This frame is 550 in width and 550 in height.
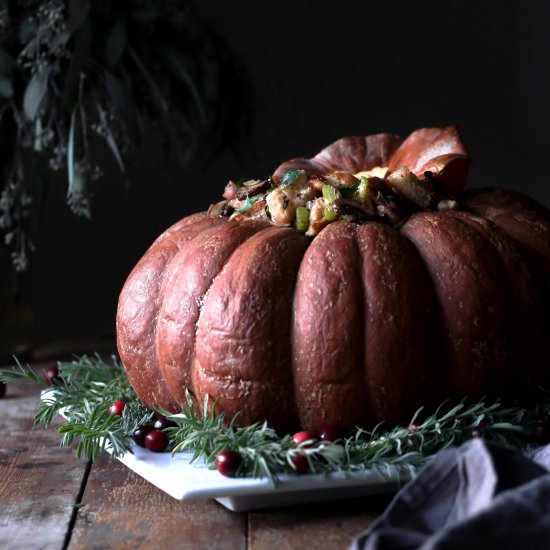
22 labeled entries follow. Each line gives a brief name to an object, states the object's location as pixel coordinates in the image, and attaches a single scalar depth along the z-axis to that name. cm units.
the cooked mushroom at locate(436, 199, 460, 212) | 126
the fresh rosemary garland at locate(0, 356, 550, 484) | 104
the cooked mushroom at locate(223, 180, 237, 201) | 134
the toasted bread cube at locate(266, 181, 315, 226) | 122
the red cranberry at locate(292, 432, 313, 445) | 108
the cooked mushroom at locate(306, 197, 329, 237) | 119
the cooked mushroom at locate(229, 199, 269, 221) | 126
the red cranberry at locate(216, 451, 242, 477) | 103
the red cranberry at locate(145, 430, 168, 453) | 116
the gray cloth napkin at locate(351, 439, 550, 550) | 78
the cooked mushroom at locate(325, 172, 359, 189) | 123
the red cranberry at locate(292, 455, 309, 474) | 103
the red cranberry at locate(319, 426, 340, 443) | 109
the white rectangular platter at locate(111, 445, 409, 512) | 101
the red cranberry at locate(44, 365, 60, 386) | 159
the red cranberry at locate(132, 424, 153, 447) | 118
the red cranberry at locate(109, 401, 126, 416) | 129
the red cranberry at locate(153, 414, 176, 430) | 121
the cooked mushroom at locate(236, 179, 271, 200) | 131
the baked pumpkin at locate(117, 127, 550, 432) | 110
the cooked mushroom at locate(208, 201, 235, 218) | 133
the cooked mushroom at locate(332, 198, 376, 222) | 119
